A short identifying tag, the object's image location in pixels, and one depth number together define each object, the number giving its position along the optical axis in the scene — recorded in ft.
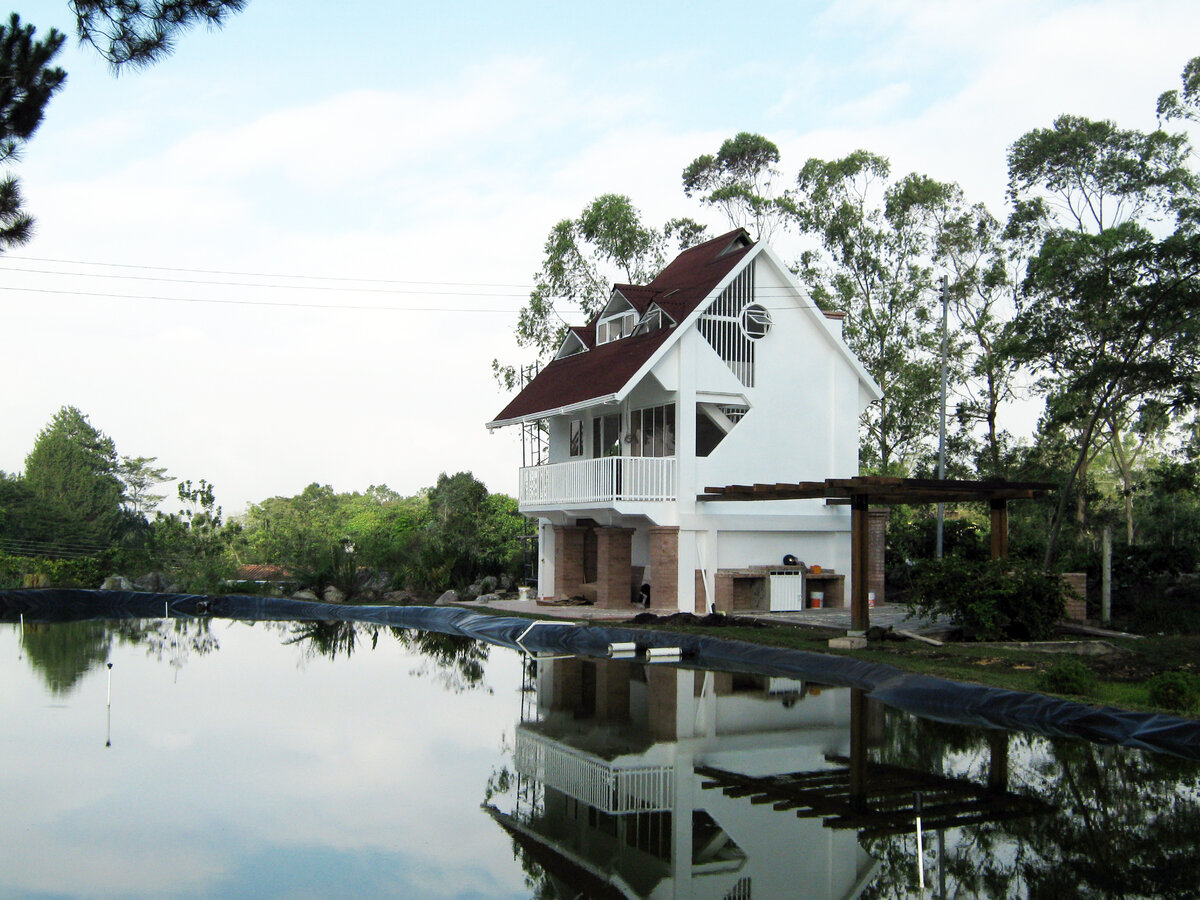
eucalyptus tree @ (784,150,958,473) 112.57
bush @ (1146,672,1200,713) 37.19
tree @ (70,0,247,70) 37.52
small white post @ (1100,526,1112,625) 68.28
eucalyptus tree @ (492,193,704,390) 120.37
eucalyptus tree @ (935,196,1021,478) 111.14
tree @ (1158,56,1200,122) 88.84
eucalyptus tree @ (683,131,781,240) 123.95
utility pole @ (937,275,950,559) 90.27
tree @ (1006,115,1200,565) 70.59
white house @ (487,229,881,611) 79.20
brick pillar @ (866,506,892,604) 85.05
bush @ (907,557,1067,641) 57.06
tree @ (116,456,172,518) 214.48
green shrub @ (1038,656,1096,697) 40.60
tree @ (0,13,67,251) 41.65
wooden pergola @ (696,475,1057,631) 57.52
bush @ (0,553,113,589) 108.58
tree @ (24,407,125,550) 171.73
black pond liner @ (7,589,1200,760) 36.83
